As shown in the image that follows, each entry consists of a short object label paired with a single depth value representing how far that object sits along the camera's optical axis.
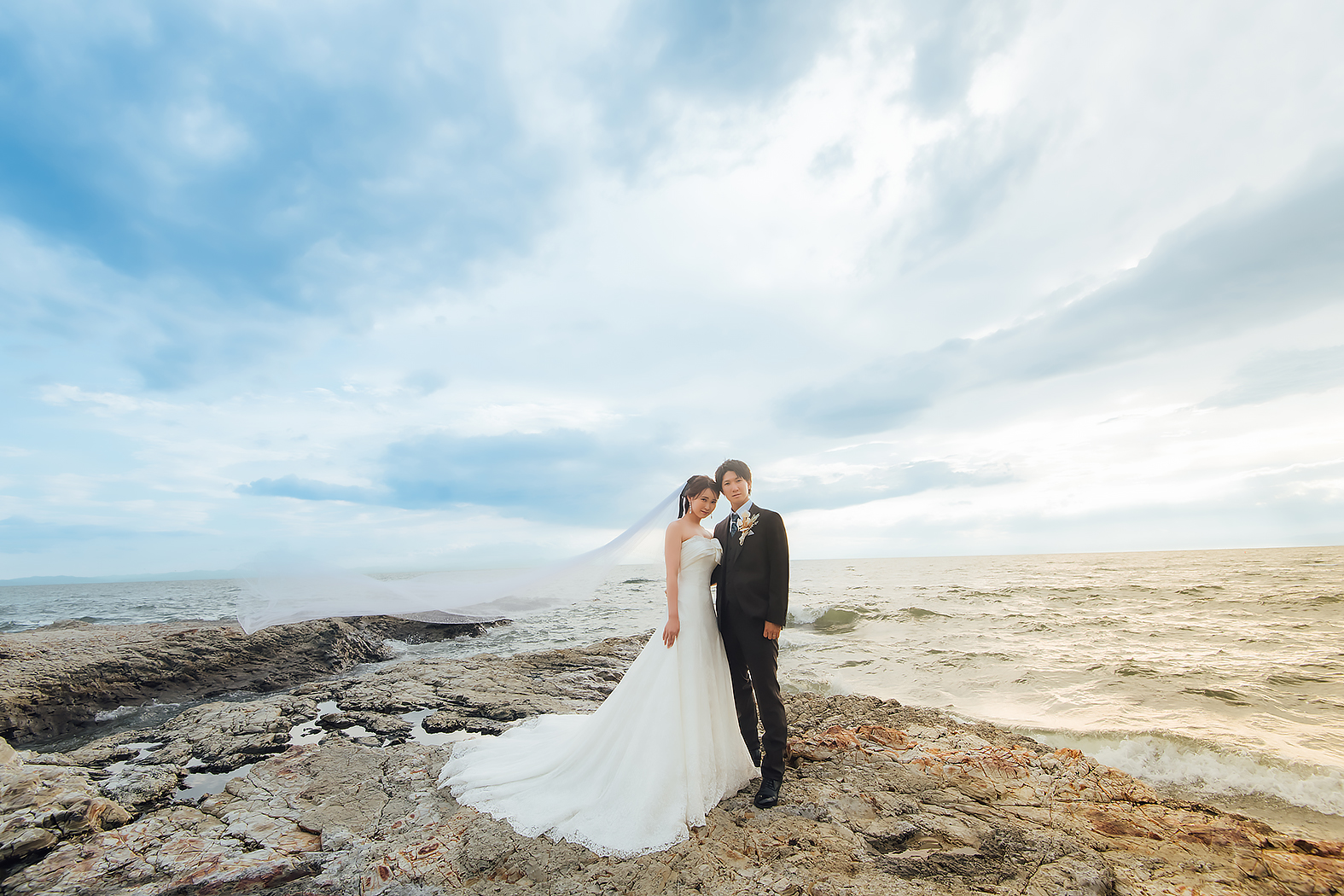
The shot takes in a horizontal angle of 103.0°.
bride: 3.52
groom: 3.94
